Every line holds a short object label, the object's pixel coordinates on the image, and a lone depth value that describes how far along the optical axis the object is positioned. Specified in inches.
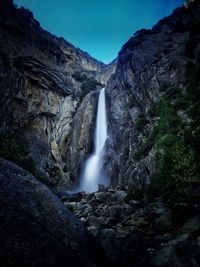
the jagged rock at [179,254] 251.4
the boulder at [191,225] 412.5
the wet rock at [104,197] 959.9
